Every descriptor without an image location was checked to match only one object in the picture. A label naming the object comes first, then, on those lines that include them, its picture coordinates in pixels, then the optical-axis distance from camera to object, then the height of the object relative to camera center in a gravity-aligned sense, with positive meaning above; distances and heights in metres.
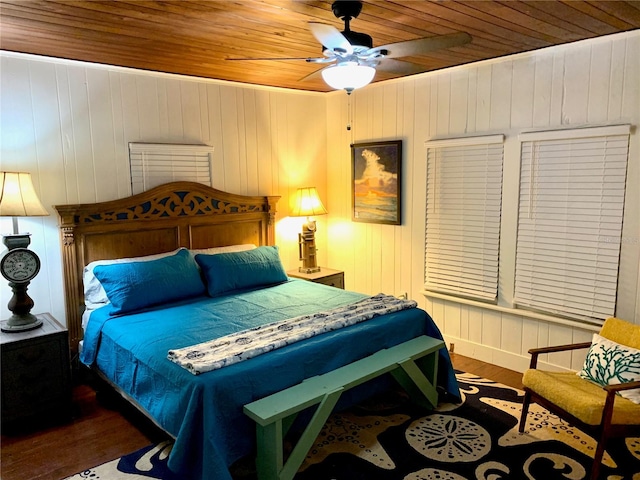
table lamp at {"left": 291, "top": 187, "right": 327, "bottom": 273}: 4.65 -0.43
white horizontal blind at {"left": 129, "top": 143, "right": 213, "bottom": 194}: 3.78 +0.16
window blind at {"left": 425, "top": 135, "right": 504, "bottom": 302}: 3.79 -0.30
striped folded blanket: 2.36 -0.88
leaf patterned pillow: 2.53 -1.04
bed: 2.25 -0.89
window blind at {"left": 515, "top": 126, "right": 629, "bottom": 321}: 3.16 -0.29
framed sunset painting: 4.44 +0.00
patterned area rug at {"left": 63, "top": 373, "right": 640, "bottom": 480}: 2.46 -1.53
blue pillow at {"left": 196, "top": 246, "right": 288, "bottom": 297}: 3.70 -0.72
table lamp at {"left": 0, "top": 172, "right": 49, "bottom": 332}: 2.92 -0.44
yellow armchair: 2.31 -1.16
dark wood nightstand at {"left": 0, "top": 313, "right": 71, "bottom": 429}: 2.82 -1.20
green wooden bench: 2.22 -1.09
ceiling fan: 2.15 +0.65
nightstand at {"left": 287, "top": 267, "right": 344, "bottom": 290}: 4.52 -0.92
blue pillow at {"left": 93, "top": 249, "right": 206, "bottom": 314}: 3.19 -0.71
